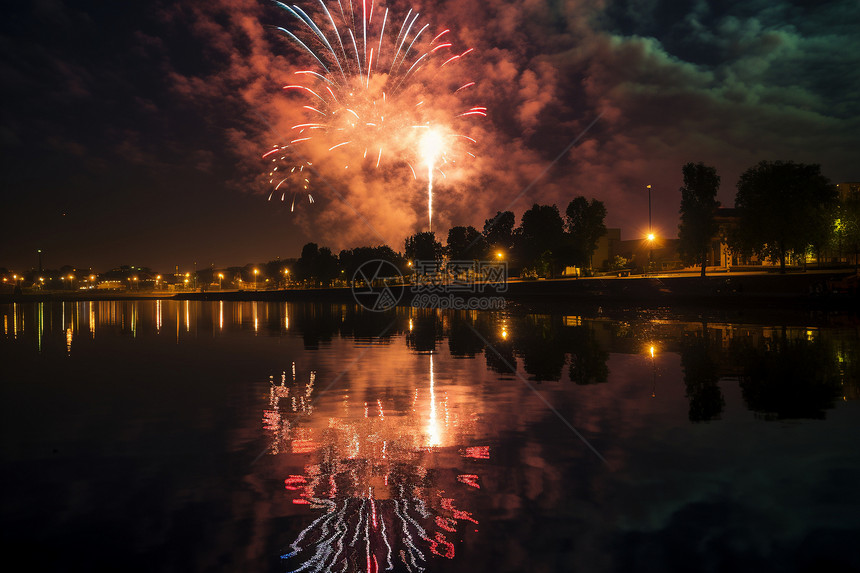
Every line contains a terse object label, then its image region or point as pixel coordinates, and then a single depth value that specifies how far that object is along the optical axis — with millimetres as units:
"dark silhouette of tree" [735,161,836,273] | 58312
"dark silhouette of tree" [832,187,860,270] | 69750
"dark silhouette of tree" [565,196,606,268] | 102438
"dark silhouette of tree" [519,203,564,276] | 117750
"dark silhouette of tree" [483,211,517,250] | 150000
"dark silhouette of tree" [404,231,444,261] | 185500
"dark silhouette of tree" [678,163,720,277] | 69500
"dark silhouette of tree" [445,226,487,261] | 160375
